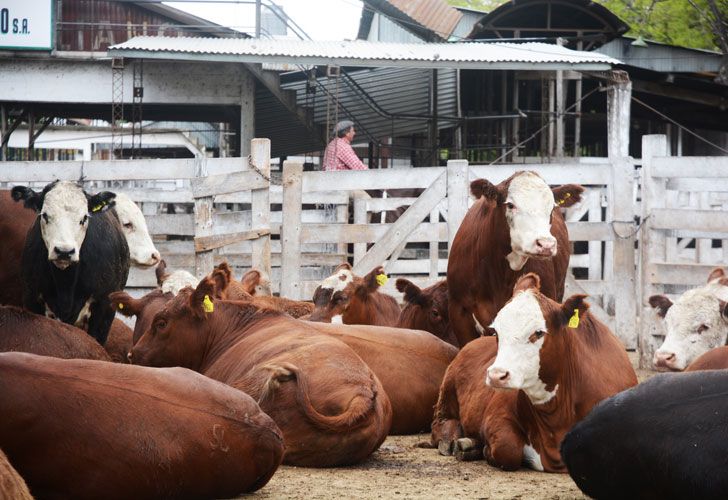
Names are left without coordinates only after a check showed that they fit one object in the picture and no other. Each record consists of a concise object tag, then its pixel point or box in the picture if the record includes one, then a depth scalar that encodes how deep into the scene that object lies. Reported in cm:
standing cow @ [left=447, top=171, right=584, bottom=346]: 898
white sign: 1986
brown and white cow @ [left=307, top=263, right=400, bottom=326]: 1037
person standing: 1655
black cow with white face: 995
